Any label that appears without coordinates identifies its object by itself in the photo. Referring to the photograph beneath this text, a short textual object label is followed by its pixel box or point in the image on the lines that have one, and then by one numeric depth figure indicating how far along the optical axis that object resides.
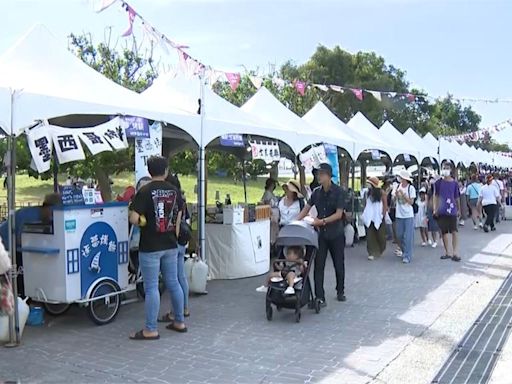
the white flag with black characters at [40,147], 5.38
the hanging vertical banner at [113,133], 6.21
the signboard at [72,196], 5.89
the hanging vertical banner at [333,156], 11.80
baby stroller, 6.39
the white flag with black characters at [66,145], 5.72
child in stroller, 6.45
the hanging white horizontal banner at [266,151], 9.58
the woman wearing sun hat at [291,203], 8.77
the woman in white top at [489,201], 15.92
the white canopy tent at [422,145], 19.56
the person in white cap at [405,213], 10.48
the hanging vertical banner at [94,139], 5.97
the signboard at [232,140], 8.62
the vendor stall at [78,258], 5.76
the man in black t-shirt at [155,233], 5.48
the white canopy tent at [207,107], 7.92
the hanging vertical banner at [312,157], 11.26
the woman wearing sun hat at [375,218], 10.80
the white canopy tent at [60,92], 5.26
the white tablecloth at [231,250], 8.65
